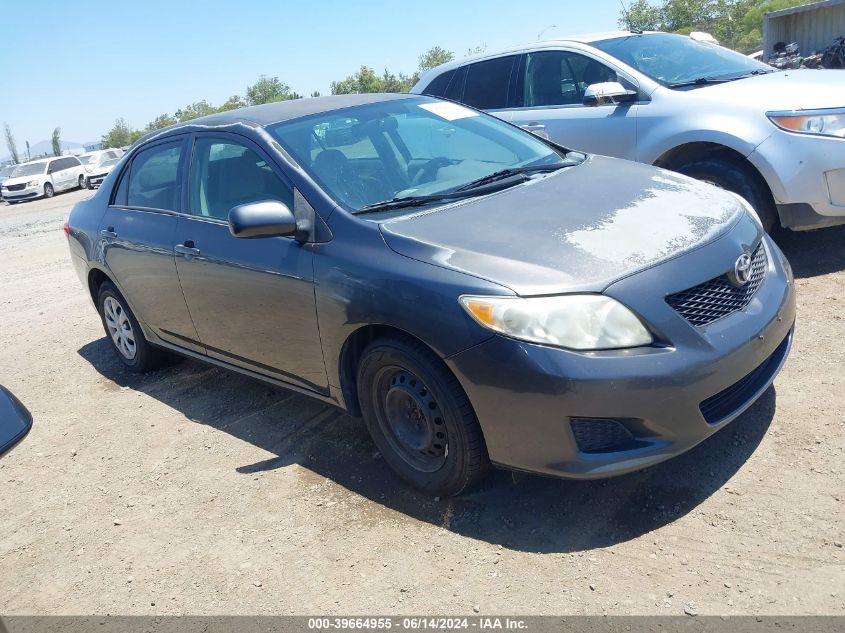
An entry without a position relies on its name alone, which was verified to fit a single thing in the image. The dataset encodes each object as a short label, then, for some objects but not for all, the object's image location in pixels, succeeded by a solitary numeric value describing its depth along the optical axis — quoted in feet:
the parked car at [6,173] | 107.84
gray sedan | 8.95
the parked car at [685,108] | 16.37
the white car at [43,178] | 100.68
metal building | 71.56
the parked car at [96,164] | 107.04
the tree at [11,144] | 370.65
